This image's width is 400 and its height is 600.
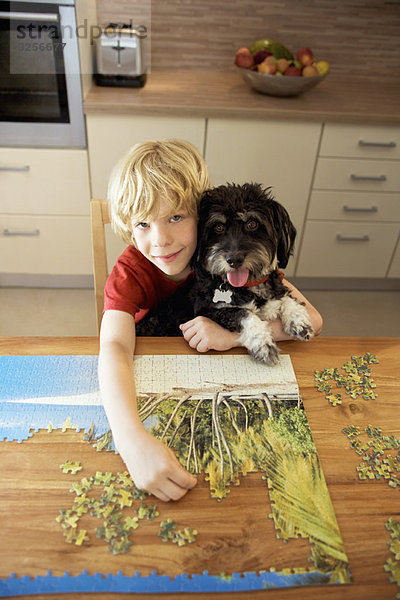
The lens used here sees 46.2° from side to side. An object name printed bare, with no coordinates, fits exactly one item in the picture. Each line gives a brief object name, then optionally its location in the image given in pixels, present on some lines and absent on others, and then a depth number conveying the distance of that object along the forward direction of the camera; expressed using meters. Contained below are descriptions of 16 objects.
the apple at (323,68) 2.64
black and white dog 1.18
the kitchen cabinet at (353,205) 2.60
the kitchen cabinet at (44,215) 2.56
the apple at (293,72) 2.52
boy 1.10
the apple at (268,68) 2.54
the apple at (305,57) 2.63
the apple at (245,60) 2.62
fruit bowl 2.49
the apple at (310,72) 2.54
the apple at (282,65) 2.57
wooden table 0.77
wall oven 2.23
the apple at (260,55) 2.62
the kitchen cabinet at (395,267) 3.02
